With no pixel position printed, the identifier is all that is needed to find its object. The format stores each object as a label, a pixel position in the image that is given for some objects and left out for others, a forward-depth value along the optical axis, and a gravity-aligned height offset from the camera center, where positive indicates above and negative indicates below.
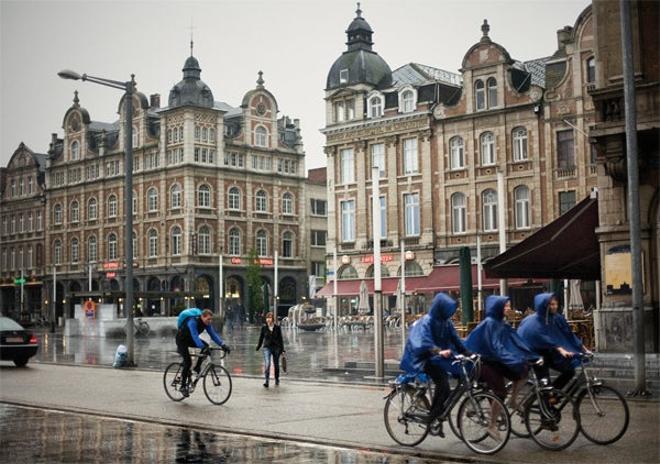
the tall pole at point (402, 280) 28.26 +1.18
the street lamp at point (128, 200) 25.05 +3.05
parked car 26.06 -0.79
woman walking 19.05 -0.65
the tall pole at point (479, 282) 26.51 +0.85
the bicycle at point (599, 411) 10.33 -1.16
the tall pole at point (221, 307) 66.88 +0.22
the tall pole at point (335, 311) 50.33 -0.16
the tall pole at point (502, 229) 26.06 +2.07
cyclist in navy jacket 16.17 -0.37
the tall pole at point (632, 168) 15.41 +2.19
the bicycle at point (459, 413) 10.42 -1.18
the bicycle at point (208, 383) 15.88 -1.20
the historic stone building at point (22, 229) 92.69 +8.41
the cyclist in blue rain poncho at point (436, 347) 10.59 -0.45
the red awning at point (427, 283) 53.00 +1.35
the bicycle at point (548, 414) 10.59 -1.22
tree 75.56 +2.20
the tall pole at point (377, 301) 19.36 +0.13
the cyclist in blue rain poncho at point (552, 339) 11.07 -0.40
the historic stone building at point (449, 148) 51.16 +9.19
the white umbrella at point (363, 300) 51.38 +0.42
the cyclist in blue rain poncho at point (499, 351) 10.75 -0.52
